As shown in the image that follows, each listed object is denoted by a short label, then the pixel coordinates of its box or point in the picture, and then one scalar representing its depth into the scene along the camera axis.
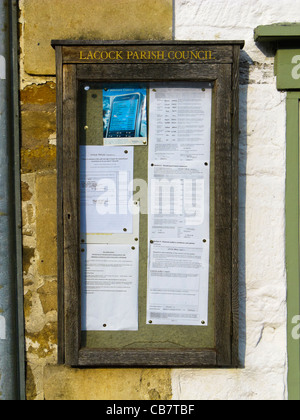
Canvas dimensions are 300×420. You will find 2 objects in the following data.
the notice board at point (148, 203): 2.44
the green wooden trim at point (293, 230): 2.54
